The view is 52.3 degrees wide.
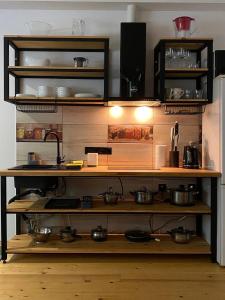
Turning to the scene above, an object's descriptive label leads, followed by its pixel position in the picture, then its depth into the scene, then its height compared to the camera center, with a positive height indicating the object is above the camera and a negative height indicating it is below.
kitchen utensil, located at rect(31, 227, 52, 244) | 2.12 -0.83
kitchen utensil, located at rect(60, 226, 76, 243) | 2.15 -0.85
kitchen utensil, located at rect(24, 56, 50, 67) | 2.20 +0.82
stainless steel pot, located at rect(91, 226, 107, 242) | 2.18 -0.85
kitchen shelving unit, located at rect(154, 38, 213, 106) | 2.13 +0.72
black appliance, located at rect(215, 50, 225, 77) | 2.11 +0.77
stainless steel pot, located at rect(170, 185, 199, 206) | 2.12 -0.47
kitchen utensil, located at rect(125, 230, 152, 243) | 2.18 -0.87
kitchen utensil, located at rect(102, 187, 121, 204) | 2.17 -0.50
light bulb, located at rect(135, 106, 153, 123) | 2.41 +0.31
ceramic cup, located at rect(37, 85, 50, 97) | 2.20 +0.52
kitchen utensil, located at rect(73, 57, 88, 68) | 2.19 +0.80
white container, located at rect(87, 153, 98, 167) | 2.30 -0.15
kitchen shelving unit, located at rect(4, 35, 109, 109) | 2.12 +0.72
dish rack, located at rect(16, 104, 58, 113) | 2.35 +0.38
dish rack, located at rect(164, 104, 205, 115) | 2.36 +0.37
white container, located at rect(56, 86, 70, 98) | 2.19 +0.51
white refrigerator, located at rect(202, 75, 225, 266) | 1.96 +0.01
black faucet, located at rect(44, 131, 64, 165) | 2.31 -0.03
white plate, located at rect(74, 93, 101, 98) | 2.15 +0.47
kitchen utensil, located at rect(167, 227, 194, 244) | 2.15 -0.85
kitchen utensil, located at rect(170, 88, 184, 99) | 2.20 +0.51
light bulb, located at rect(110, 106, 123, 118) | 2.41 +0.35
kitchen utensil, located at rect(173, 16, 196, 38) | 2.18 +1.16
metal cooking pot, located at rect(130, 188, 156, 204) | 2.16 -0.48
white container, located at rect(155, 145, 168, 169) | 2.32 -0.10
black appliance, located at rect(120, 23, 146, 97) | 2.19 +0.87
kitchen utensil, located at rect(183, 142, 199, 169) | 2.21 -0.12
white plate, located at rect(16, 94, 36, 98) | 2.13 +0.46
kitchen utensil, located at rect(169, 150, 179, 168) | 2.31 -0.13
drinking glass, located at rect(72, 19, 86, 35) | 2.28 +1.18
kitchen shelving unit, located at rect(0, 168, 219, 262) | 1.97 -0.58
